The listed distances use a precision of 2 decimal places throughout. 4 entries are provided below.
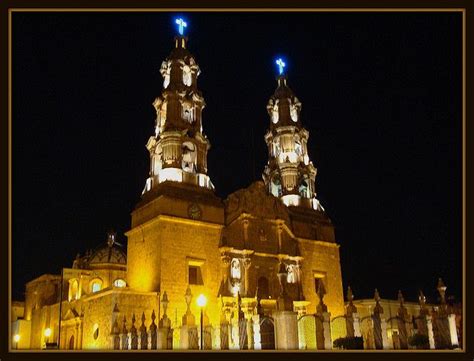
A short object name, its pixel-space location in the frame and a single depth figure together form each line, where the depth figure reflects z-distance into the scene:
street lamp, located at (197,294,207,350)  19.35
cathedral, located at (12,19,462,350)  29.45
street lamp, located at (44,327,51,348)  36.84
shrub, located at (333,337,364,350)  19.24
